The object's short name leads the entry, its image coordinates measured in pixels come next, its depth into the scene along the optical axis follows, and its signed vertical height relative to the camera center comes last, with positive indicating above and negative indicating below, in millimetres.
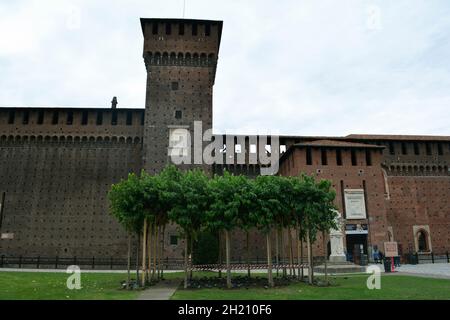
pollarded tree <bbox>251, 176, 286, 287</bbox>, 16250 +1339
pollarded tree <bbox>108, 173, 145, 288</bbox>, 16031 +1522
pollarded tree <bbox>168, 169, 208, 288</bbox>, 16047 +1430
